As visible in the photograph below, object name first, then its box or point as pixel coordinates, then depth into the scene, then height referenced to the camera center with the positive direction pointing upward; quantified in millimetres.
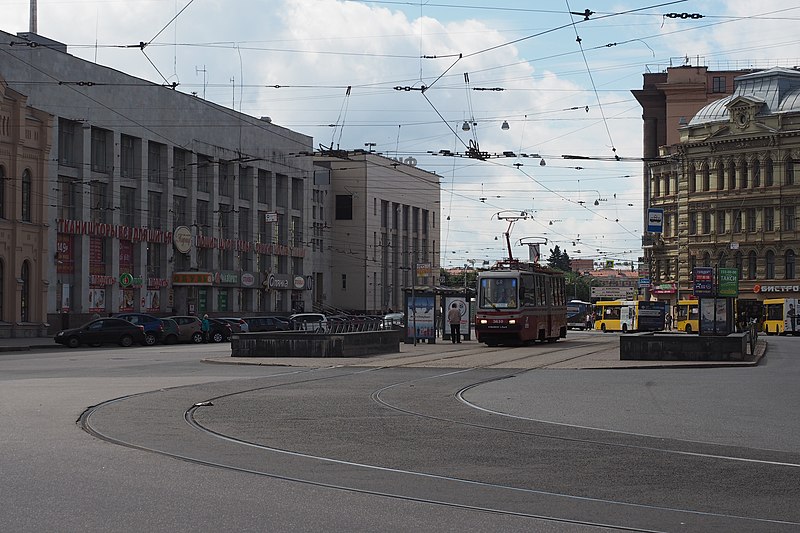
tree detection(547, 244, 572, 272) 196375 +6593
